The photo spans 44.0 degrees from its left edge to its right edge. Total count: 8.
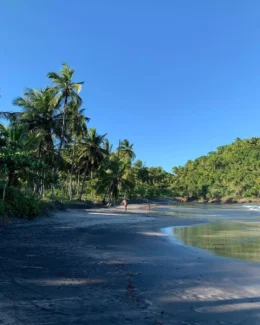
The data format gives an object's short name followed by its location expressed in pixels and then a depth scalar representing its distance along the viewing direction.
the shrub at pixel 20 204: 19.50
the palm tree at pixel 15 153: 19.47
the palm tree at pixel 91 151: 47.28
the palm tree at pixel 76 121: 40.65
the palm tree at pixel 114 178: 49.44
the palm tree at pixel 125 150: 68.32
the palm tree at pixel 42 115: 36.28
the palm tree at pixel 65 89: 37.75
